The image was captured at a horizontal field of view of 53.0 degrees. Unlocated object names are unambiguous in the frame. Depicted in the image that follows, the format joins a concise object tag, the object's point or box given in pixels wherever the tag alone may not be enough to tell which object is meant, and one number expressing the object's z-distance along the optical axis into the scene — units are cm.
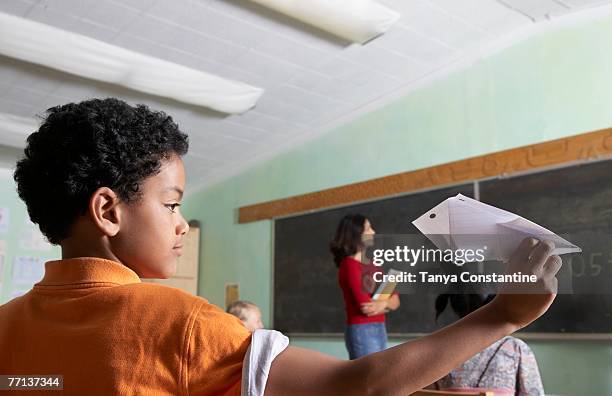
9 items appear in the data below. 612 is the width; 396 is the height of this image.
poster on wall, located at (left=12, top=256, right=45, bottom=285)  497
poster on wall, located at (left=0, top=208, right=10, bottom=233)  495
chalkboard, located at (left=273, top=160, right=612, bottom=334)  304
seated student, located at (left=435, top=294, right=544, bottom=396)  216
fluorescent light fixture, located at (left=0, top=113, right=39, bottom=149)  399
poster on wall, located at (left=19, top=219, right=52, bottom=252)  502
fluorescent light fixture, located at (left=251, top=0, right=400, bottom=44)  298
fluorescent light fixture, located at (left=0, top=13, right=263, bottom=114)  306
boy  52
